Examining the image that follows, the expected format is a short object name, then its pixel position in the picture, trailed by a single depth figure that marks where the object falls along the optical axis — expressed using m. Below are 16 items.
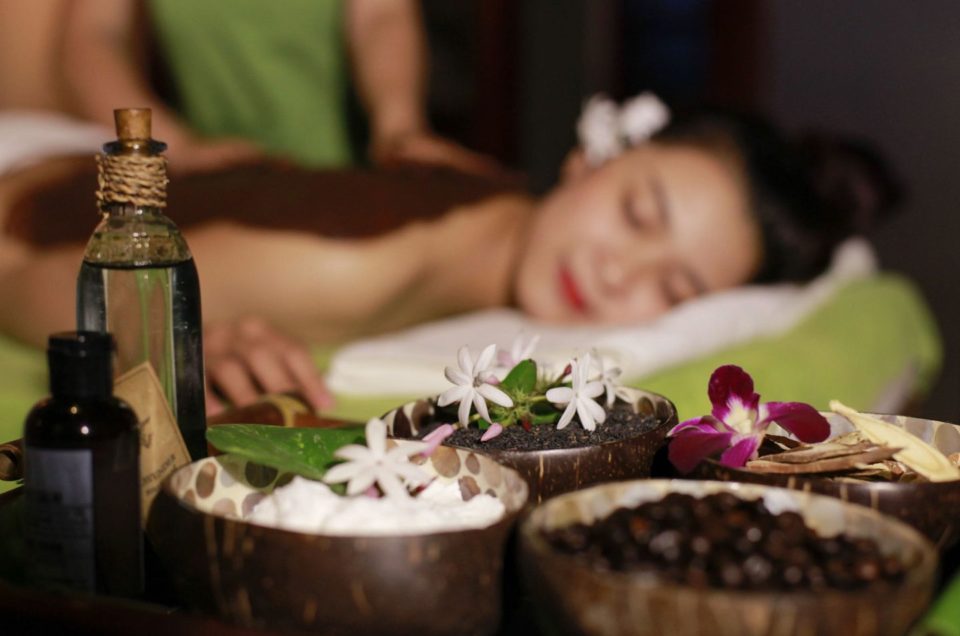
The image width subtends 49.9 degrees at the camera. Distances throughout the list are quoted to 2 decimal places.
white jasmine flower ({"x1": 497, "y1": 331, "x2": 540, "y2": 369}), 0.77
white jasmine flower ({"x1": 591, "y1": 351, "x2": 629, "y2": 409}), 0.73
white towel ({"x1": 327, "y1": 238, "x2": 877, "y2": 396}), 1.37
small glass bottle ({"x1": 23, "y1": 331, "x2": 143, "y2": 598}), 0.54
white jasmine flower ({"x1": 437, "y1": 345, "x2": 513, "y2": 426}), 0.68
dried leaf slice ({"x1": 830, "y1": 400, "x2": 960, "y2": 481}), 0.63
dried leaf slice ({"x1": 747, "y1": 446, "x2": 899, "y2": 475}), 0.62
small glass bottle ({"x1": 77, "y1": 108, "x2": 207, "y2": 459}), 0.63
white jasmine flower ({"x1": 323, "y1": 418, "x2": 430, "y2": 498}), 0.57
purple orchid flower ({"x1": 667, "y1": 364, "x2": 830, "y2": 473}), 0.65
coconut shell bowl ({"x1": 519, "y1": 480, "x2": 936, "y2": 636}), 0.43
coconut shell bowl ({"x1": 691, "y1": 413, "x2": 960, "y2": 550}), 0.57
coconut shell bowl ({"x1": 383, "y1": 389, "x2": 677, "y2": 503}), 0.62
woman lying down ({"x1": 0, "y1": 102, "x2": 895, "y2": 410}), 1.52
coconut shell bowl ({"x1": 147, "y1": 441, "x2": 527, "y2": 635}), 0.50
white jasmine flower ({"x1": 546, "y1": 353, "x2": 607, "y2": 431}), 0.68
